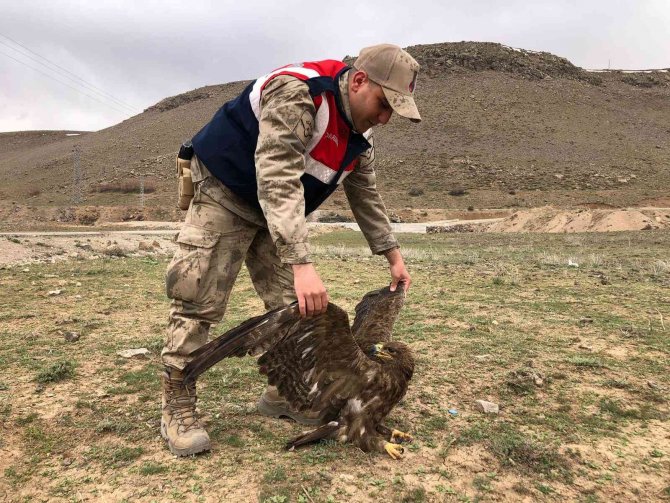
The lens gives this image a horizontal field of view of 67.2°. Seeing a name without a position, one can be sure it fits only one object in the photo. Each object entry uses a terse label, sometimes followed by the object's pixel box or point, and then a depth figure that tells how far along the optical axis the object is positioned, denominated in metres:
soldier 2.56
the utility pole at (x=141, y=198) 42.33
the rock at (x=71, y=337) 5.04
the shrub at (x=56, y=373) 3.91
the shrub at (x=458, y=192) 45.16
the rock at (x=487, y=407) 3.48
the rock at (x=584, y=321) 5.61
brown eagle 2.65
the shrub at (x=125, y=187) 50.50
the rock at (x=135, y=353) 4.64
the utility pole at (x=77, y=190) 46.70
